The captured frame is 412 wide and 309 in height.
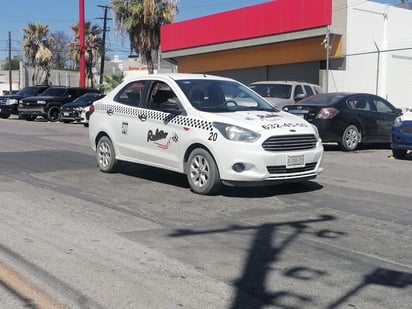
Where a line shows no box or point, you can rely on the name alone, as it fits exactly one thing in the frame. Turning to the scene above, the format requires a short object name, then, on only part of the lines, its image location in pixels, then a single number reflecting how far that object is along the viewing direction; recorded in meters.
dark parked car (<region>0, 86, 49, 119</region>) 29.62
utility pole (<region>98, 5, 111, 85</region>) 46.92
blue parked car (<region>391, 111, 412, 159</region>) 12.75
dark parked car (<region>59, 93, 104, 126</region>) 24.52
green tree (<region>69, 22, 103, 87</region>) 48.94
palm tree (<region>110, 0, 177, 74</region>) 32.75
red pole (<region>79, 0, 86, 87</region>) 33.84
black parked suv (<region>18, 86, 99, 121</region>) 26.83
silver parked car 16.59
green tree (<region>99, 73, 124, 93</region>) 37.78
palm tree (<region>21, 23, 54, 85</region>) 52.12
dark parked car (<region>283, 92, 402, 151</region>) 14.24
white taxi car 7.73
